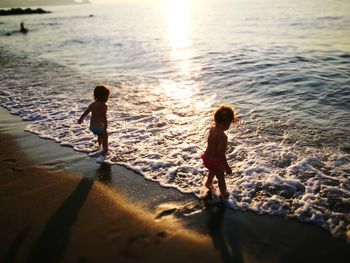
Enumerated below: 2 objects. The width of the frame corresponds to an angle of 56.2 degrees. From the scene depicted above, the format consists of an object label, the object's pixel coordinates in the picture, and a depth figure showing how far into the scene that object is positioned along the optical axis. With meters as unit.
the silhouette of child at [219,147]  4.50
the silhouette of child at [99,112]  6.14
